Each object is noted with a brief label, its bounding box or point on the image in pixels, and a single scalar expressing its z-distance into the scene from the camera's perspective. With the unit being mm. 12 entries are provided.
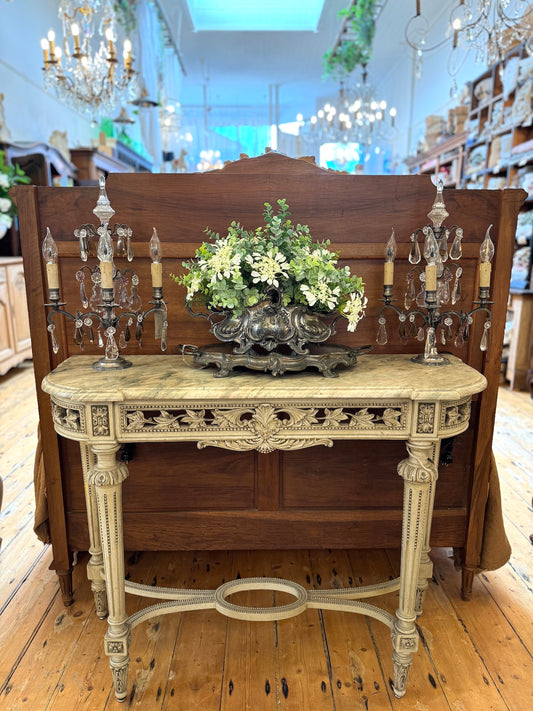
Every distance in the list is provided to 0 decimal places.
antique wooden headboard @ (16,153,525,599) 1637
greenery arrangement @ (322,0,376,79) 6277
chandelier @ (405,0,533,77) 2934
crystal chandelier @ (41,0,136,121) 4426
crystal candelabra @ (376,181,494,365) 1519
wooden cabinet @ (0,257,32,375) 4660
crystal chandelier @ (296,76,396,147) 7436
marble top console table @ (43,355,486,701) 1344
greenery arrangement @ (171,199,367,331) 1396
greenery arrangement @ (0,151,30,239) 4425
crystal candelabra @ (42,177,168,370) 1478
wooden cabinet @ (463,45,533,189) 4523
